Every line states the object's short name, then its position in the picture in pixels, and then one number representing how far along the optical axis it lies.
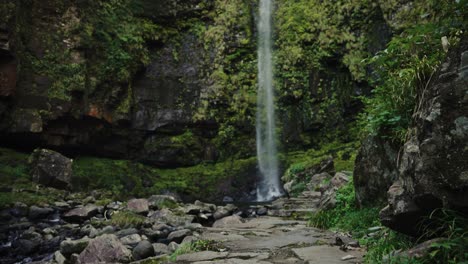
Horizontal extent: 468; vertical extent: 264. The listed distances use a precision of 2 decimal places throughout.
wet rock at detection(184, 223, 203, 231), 7.03
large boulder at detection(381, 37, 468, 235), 2.42
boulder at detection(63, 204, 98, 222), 10.88
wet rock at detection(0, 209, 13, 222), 11.02
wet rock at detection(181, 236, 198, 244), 5.87
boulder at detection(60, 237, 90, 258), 6.01
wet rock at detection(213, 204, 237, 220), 10.12
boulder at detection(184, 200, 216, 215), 10.29
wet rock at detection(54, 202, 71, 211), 12.50
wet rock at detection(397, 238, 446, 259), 2.55
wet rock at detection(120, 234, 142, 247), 6.32
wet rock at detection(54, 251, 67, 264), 5.73
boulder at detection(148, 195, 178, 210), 11.32
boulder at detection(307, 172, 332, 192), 11.94
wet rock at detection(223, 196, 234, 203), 18.69
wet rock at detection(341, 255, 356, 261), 3.42
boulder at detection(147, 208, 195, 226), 8.88
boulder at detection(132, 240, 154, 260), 5.13
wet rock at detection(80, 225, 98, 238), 8.14
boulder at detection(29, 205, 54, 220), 11.57
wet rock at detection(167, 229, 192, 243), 6.42
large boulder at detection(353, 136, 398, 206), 4.58
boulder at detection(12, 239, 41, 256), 7.56
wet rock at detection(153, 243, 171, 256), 5.35
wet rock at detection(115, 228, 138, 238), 7.52
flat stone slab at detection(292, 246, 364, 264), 3.38
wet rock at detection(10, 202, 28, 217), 11.75
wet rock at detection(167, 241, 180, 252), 5.48
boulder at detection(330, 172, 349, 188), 8.02
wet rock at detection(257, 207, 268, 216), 10.36
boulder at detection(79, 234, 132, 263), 5.05
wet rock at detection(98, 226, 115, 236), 8.13
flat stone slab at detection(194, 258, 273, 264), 3.60
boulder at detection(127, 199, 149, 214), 10.60
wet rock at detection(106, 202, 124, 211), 11.70
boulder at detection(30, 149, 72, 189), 15.43
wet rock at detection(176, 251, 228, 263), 3.86
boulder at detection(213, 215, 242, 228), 7.56
